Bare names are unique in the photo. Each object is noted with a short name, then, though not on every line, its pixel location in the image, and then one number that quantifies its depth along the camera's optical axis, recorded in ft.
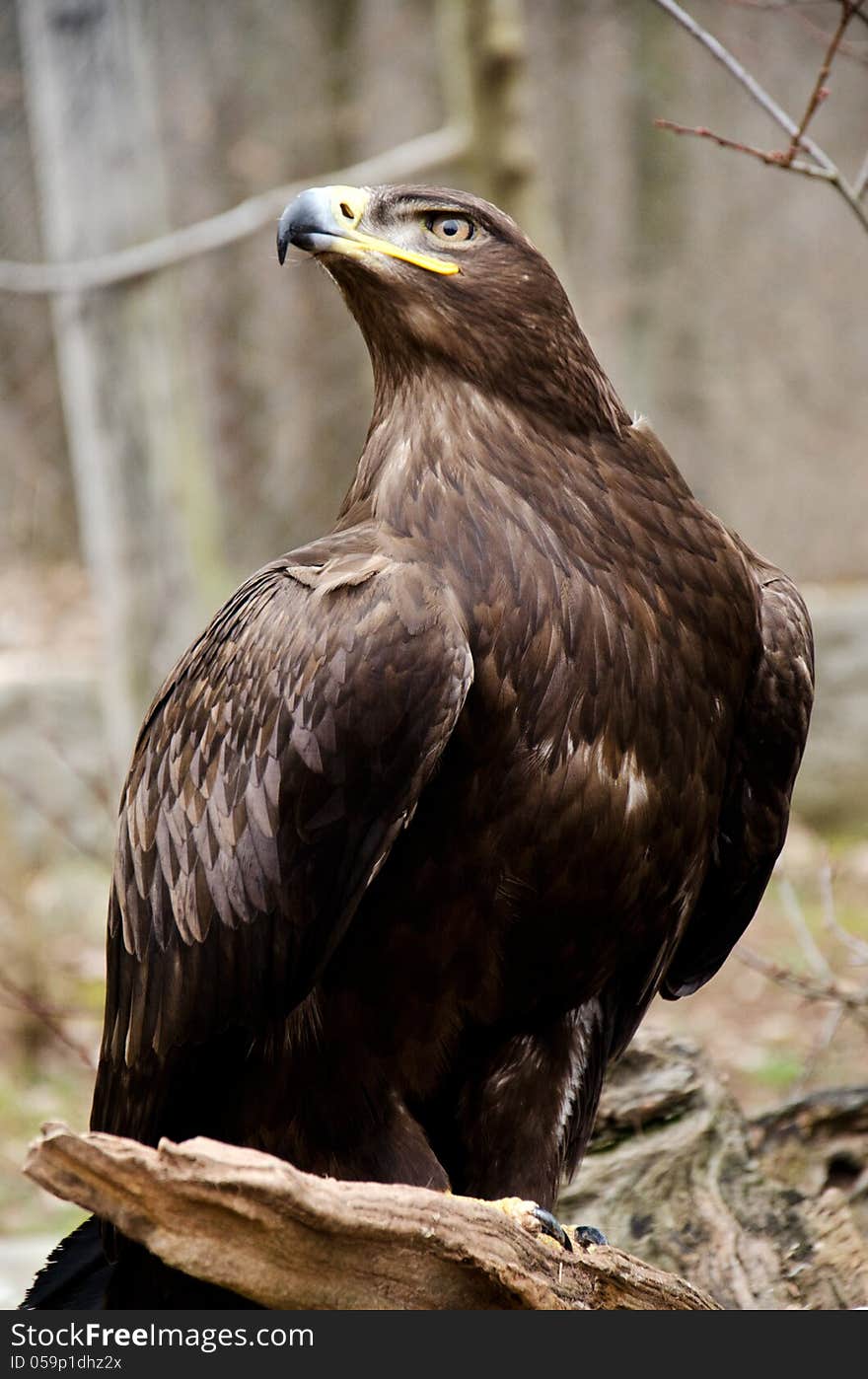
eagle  19.38
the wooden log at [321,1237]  16.05
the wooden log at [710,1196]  26.35
